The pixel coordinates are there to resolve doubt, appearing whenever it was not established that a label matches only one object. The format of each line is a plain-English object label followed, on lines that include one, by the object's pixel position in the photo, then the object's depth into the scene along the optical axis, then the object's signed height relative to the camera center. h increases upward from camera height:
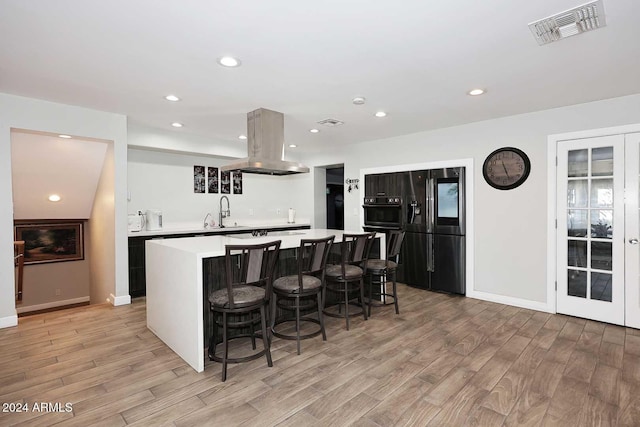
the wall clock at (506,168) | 4.20 +0.53
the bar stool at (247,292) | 2.46 -0.65
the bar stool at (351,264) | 3.48 -0.61
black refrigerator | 4.78 -0.30
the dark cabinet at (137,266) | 4.64 -0.75
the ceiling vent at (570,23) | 2.01 +1.19
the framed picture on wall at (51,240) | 5.81 -0.47
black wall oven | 5.38 -0.05
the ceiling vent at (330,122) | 4.46 +1.22
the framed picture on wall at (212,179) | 6.12 +0.61
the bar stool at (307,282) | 2.91 -0.66
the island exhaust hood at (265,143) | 3.86 +0.81
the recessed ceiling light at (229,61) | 2.63 +1.22
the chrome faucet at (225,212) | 6.17 +0.00
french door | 3.54 -0.24
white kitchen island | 2.57 -0.65
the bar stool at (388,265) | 3.84 -0.65
